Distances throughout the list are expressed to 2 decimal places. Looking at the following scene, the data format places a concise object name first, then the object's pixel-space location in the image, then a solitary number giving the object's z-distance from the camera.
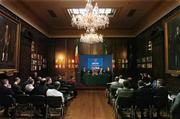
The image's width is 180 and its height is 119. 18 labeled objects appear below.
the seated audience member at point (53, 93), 4.35
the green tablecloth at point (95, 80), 10.76
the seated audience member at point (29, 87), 4.54
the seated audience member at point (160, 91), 4.16
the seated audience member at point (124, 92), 4.29
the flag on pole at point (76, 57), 10.61
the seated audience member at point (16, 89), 4.43
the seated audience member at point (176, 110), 2.44
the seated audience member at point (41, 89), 4.23
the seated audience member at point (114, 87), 5.44
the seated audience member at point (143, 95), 4.05
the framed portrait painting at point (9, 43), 4.94
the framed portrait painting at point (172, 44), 4.86
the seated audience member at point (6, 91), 4.13
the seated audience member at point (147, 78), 6.72
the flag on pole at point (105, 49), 10.76
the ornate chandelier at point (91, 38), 7.72
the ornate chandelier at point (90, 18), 5.28
